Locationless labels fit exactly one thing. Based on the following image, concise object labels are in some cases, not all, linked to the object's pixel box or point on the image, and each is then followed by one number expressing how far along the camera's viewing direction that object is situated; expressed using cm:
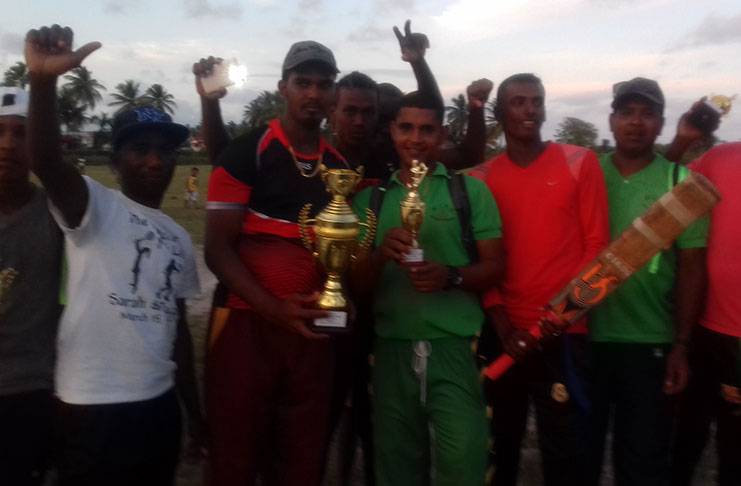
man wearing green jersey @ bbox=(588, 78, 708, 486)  337
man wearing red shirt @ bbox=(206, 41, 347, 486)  288
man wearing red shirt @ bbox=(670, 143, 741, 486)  332
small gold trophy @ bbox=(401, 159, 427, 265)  287
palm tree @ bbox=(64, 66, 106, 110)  8954
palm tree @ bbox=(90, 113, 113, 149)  5116
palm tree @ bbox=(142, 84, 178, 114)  8450
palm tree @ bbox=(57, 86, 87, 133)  7179
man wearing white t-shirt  248
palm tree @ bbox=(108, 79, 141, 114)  9444
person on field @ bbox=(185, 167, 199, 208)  2378
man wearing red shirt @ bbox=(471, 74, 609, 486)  330
